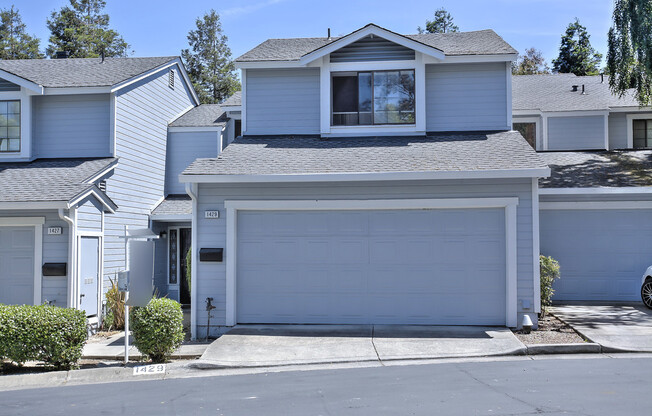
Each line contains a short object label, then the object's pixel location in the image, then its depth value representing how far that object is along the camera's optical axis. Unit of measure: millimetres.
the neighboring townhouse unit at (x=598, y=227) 15086
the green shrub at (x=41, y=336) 9672
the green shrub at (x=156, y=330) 9867
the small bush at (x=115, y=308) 14555
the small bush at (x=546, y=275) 12641
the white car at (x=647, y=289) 14203
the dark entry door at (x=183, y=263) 19109
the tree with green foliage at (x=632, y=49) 17281
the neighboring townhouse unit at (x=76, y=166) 13680
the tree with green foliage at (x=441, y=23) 47281
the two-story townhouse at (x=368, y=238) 11930
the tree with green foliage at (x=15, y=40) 39381
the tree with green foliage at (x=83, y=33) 38062
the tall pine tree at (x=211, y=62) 40094
